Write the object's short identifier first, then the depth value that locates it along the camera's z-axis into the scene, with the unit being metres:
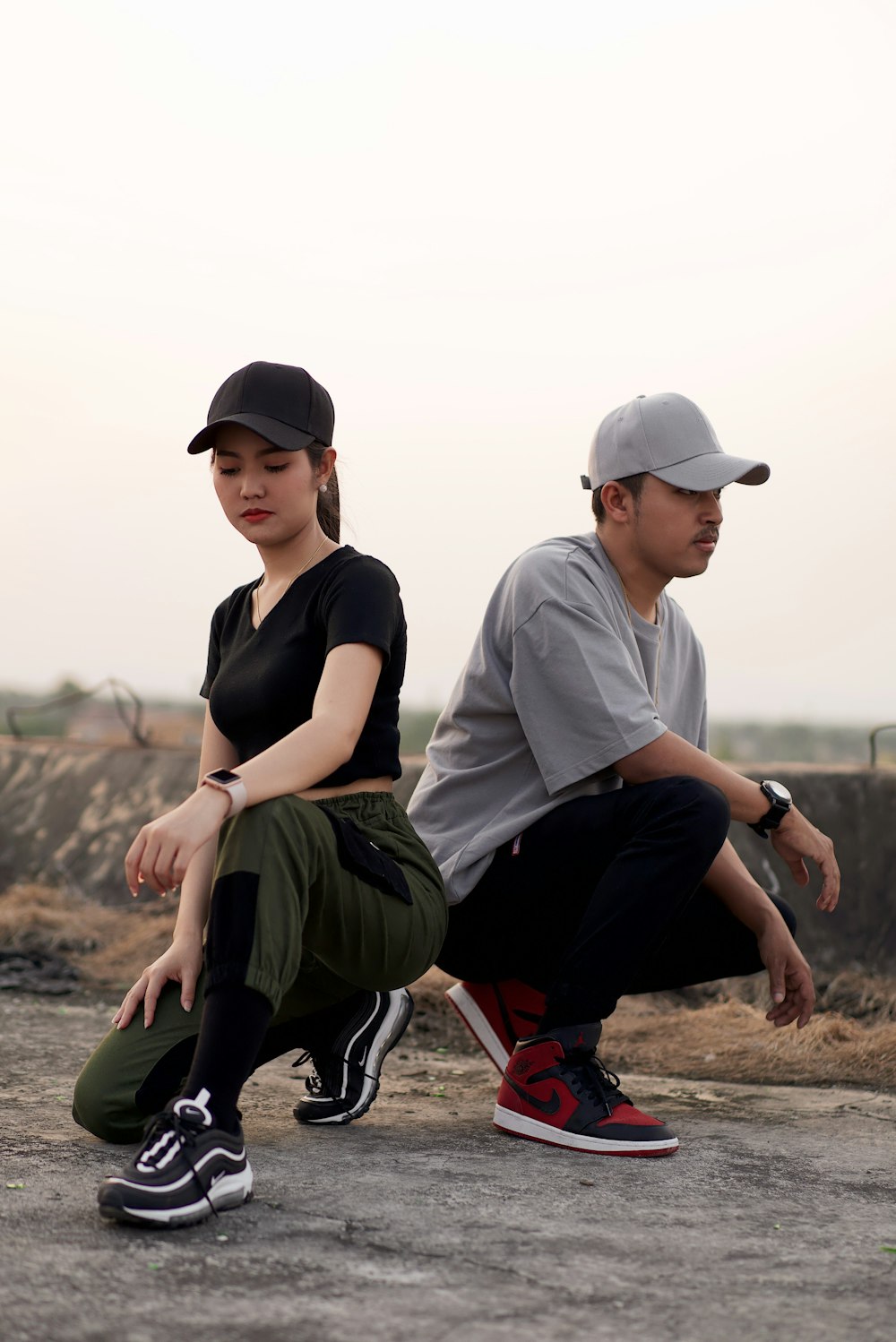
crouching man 4.44
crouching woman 4.01
